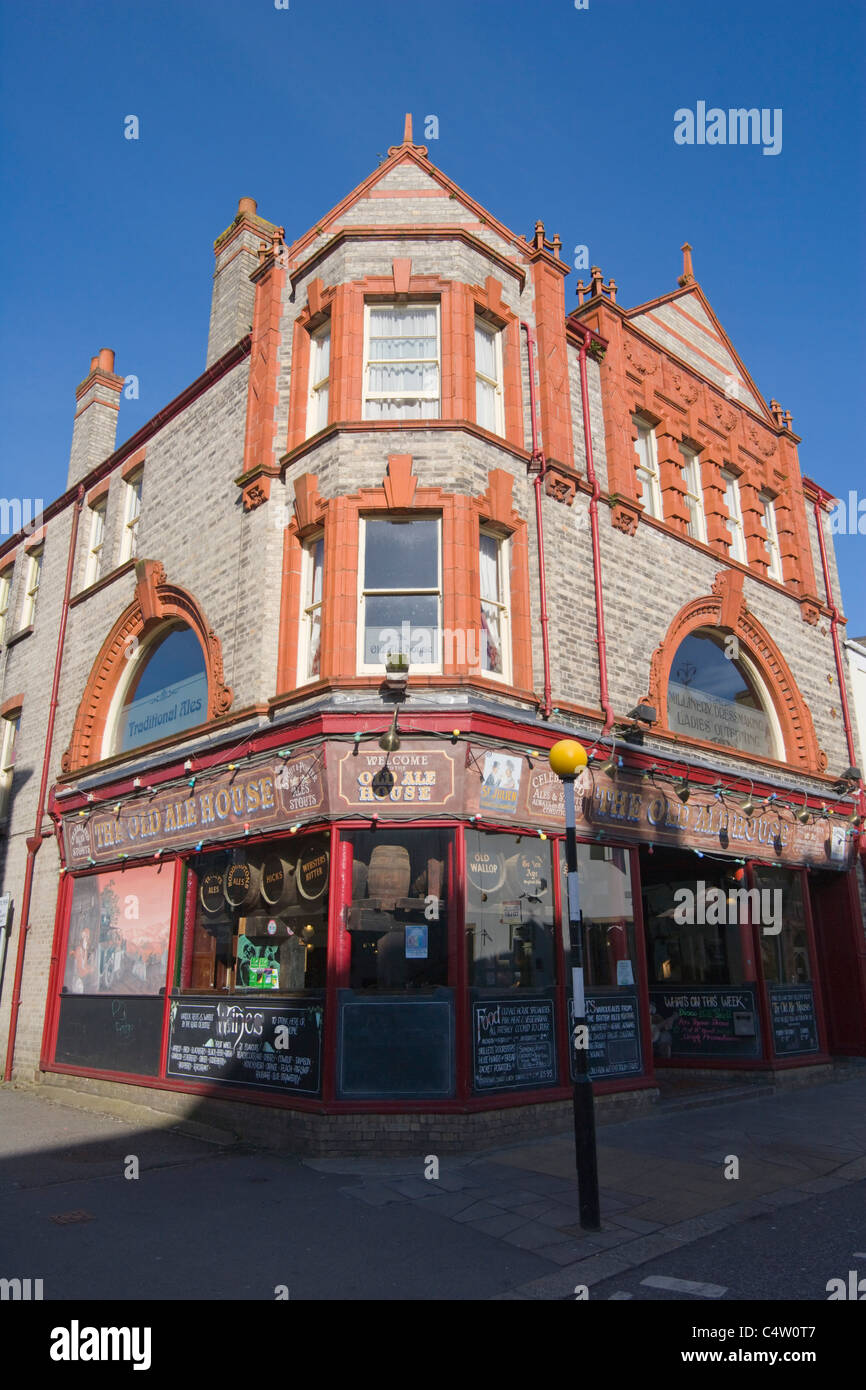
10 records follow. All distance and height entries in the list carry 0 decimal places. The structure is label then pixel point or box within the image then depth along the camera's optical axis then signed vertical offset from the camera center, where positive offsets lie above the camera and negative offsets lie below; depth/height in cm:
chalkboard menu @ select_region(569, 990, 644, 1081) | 1167 -87
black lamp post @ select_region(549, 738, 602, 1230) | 701 -65
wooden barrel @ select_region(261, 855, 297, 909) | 1126 +102
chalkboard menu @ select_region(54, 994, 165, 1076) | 1311 -94
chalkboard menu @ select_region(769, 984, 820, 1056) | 1474 -88
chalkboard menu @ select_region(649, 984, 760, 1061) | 1474 -93
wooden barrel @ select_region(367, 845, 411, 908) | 1035 +102
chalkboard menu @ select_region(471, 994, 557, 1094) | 1012 -86
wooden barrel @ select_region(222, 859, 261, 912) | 1179 +105
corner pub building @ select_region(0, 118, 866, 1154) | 1055 +358
